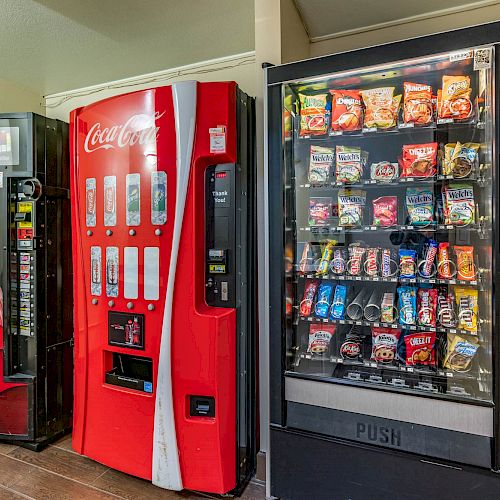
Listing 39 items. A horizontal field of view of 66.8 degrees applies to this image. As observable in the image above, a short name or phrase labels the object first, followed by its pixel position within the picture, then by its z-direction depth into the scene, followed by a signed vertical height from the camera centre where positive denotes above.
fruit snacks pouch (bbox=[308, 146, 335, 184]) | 1.73 +0.37
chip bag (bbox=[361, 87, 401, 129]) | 1.60 +0.59
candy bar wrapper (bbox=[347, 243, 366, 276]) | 1.71 -0.07
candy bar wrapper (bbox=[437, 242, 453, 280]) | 1.56 -0.07
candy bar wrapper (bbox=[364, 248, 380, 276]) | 1.70 -0.08
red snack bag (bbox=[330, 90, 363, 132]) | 1.66 +0.59
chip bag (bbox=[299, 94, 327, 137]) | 1.70 +0.59
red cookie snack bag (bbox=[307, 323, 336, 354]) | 1.79 -0.44
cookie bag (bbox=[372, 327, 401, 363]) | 1.69 -0.45
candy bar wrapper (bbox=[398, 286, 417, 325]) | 1.62 -0.26
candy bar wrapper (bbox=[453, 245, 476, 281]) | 1.52 -0.08
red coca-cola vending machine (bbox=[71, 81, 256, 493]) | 1.76 -0.18
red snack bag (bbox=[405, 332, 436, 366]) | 1.64 -0.45
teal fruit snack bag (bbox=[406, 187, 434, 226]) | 1.59 +0.16
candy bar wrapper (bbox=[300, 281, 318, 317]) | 1.77 -0.25
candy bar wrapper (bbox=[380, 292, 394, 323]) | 1.66 -0.29
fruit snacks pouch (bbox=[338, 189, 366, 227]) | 1.72 +0.17
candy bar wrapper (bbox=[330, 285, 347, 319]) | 1.72 -0.27
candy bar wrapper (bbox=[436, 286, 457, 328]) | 1.56 -0.27
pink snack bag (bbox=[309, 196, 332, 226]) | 1.78 +0.16
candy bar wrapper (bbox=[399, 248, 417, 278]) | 1.63 -0.08
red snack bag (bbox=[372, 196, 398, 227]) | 1.70 +0.15
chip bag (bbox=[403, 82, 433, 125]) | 1.54 +0.58
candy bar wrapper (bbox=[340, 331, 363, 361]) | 1.74 -0.48
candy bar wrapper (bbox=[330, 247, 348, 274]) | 1.73 -0.07
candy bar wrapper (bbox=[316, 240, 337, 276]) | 1.76 -0.06
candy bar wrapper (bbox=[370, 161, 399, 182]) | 1.64 +0.32
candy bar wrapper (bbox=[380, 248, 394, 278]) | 1.68 -0.09
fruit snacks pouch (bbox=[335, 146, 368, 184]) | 1.68 +0.36
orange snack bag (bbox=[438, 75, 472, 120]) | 1.47 +0.57
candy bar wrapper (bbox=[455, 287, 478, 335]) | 1.51 -0.26
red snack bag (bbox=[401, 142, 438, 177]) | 1.57 +0.36
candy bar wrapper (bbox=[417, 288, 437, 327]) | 1.59 -0.27
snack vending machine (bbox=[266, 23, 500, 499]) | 1.44 -0.11
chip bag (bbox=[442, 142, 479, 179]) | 1.50 +0.34
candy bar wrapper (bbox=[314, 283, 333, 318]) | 1.75 -0.26
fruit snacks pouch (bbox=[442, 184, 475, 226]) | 1.50 +0.16
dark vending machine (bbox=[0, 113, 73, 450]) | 2.29 -0.20
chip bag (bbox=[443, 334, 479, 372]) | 1.54 -0.45
